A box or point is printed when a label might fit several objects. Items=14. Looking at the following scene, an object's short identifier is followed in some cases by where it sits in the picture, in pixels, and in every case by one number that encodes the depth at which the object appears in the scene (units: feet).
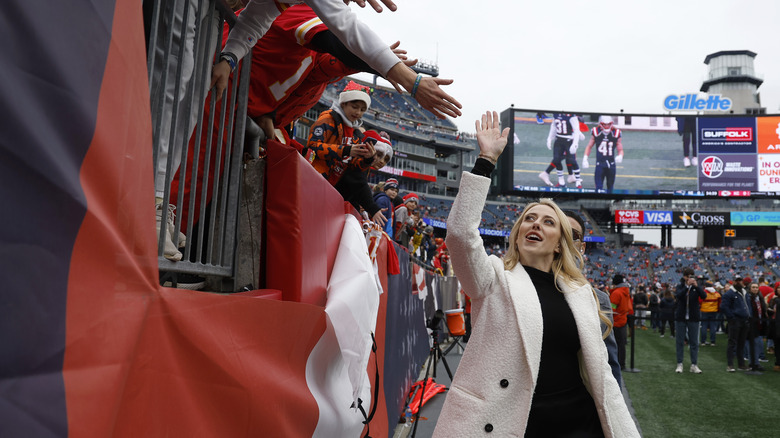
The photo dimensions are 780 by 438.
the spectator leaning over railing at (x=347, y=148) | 11.00
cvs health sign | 172.55
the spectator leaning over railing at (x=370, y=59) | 5.91
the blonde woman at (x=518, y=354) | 7.50
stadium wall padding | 2.21
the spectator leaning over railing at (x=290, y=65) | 7.24
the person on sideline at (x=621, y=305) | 30.73
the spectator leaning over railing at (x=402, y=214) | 28.31
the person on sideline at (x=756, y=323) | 35.86
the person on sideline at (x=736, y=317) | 35.73
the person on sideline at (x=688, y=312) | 34.12
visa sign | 171.83
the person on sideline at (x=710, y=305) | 44.09
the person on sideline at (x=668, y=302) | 55.89
